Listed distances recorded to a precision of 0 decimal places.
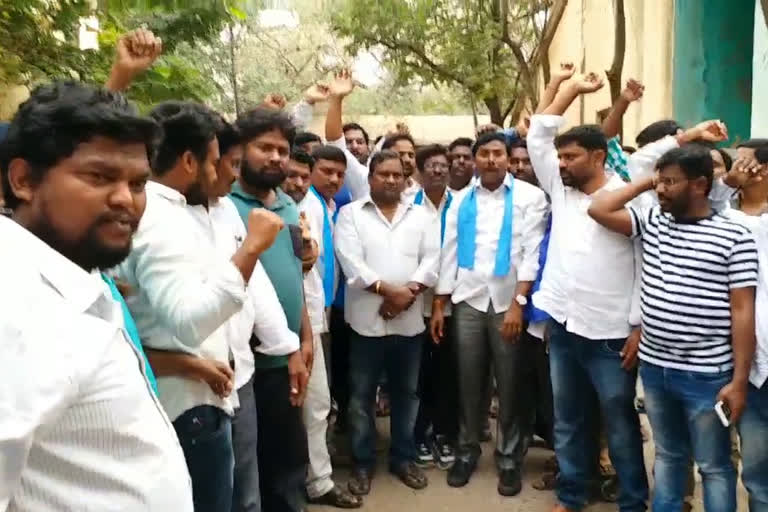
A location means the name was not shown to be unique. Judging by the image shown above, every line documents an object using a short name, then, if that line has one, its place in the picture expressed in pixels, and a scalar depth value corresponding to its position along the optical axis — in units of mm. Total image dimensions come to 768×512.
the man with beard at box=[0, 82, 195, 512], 1023
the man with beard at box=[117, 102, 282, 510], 2082
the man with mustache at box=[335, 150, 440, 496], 4430
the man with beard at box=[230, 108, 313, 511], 3219
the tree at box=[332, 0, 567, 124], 11383
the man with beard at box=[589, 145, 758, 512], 3064
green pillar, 8227
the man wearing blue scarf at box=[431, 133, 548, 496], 4371
